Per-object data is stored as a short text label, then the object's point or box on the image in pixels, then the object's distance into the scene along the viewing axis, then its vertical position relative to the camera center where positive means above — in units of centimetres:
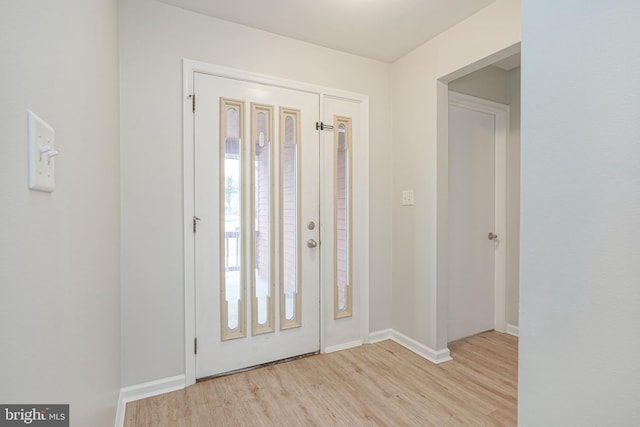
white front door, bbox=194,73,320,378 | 208 -10
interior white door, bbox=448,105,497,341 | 276 -11
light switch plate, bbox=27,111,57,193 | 56 +11
